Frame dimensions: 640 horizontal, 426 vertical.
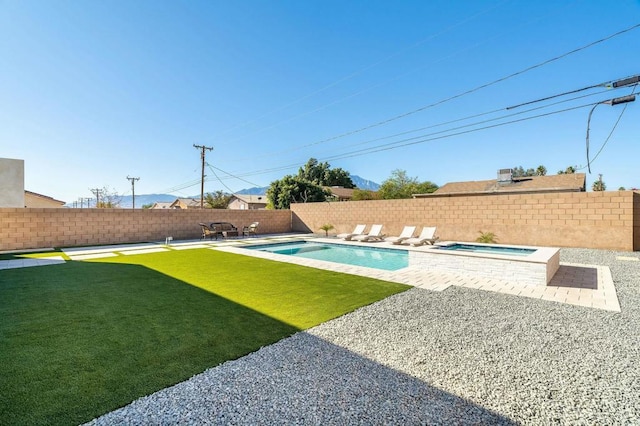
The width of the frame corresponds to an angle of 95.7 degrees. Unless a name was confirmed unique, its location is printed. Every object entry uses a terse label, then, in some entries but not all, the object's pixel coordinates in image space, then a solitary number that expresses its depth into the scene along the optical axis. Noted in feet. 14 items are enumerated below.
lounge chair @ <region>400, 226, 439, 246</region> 40.47
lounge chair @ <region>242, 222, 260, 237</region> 57.41
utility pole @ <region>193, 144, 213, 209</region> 85.40
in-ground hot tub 18.80
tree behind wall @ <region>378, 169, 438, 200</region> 131.68
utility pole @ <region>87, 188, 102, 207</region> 169.48
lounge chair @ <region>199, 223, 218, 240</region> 51.23
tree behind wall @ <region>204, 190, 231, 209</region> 178.16
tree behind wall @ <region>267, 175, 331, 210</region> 107.24
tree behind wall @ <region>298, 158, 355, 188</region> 159.74
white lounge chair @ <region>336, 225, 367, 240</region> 48.62
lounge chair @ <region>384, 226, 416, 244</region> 42.88
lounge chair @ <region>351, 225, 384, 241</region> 47.18
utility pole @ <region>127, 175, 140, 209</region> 151.05
